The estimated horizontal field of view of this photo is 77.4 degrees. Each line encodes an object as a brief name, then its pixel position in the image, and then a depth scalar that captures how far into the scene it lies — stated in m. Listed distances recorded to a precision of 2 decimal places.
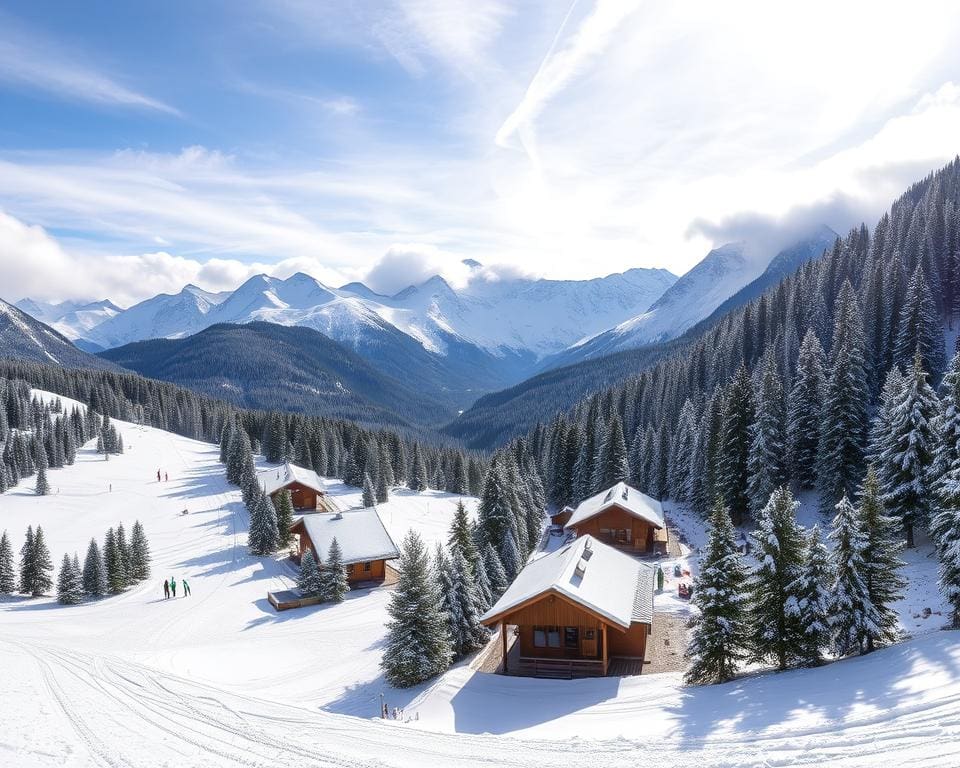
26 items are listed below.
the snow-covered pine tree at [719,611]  22.84
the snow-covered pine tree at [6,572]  49.34
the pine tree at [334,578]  44.22
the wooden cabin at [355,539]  48.91
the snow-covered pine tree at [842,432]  47.09
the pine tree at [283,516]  58.41
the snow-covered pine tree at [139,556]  51.24
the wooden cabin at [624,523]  52.44
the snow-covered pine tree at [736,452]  54.59
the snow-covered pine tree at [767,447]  51.41
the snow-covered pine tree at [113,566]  49.12
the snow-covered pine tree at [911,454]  35.16
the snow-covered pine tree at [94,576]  48.12
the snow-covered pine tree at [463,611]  31.16
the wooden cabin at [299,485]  70.81
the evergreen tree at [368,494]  72.38
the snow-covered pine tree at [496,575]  39.59
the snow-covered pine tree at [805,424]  53.84
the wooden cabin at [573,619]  27.58
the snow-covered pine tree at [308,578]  44.81
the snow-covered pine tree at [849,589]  21.44
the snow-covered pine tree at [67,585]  46.84
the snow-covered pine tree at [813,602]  21.73
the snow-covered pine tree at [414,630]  27.50
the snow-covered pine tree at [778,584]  22.30
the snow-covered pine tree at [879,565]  21.56
